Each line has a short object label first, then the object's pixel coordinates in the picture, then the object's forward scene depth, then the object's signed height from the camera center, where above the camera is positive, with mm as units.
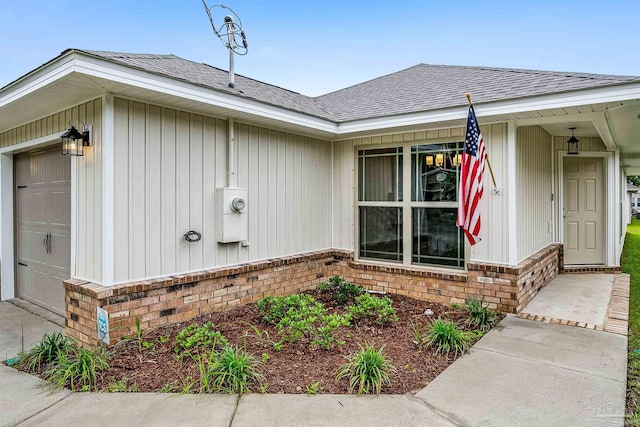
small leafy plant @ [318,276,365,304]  5059 -1108
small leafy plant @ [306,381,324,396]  2752 -1328
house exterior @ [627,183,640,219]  33578 +619
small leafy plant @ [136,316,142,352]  3574 -1158
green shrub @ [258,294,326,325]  4191 -1138
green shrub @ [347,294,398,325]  4316 -1171
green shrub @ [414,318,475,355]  3535 -1255
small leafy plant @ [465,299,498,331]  4199 -1231
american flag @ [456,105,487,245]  4285 +387
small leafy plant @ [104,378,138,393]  2777 -1312
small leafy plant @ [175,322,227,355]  3426 -1206
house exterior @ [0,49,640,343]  3691 +360
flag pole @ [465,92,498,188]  4603 +455
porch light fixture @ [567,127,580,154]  6656 +1152
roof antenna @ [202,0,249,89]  5246 +2560
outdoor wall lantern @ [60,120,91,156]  3680 +730
